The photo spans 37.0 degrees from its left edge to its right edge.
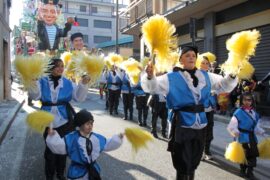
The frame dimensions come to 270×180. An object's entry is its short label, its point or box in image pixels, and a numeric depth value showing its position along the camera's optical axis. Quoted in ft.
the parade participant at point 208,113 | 21.08
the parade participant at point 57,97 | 16.97
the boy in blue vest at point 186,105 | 14.51
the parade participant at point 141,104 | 37.22
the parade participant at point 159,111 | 30.58
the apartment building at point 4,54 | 58.70
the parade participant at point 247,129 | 18.99
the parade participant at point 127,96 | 41.87
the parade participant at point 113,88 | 44.78
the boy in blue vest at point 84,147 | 12.64
